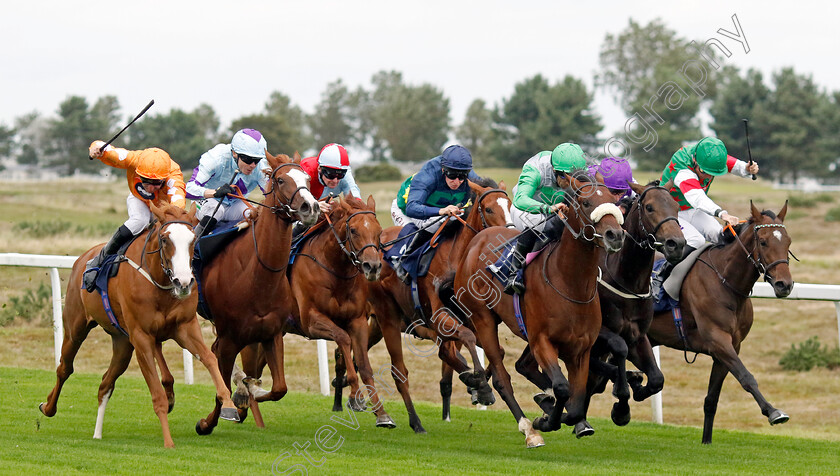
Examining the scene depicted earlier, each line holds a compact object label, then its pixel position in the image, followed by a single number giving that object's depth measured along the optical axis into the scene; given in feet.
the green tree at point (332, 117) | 609.09
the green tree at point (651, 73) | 336.90
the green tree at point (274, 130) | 435.53
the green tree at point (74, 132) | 437.58
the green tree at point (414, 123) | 507.30
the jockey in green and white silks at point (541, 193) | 46.47
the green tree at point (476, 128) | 546.26
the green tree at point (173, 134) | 403.54
